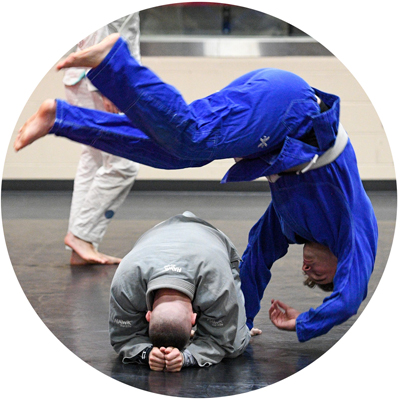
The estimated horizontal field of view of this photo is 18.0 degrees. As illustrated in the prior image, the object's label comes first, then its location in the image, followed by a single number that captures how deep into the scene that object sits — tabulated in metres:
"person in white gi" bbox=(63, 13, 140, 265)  6.04
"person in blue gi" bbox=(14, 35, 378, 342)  4.19
